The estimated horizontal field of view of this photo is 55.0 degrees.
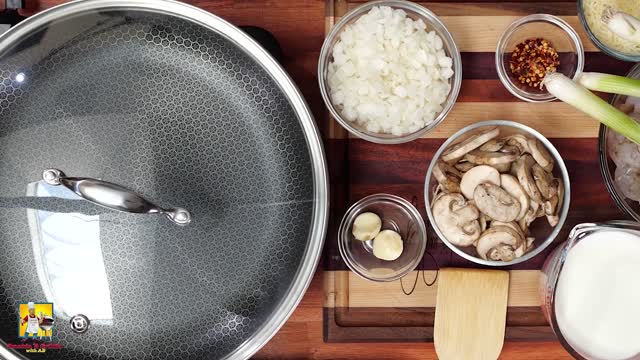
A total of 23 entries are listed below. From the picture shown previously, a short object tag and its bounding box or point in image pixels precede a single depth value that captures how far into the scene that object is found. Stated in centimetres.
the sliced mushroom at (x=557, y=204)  116
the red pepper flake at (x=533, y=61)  121
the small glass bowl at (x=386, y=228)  120
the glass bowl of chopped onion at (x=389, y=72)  115
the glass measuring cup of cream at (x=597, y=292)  114
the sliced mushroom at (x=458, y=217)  114
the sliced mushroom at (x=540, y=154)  114
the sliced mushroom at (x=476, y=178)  113
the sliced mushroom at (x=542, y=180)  114
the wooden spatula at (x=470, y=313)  121
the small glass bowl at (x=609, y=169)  115
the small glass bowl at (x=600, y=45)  114
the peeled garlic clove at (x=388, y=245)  121
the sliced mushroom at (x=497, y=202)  112
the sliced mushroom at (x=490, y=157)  113
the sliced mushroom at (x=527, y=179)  112
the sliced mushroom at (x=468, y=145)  113
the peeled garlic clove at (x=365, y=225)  121
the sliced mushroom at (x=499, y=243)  113
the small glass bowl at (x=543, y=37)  120
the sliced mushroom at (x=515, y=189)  112
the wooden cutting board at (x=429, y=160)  122
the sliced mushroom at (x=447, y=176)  115
